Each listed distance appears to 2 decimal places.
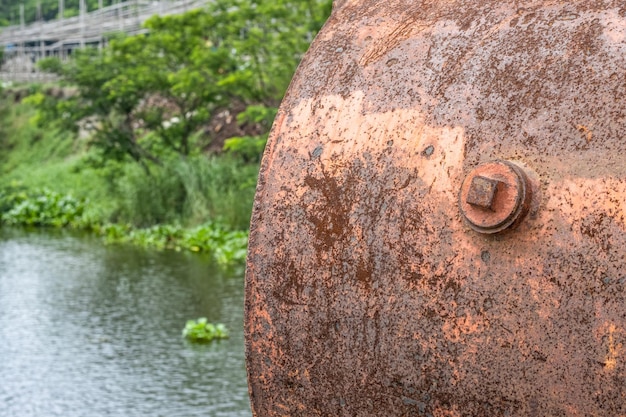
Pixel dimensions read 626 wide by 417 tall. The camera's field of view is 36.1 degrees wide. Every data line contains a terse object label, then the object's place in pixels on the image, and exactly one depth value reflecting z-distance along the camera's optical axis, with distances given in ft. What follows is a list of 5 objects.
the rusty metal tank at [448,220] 4.38
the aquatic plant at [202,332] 20.97
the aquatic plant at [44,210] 46.93
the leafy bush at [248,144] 36.27
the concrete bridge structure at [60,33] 94.27
